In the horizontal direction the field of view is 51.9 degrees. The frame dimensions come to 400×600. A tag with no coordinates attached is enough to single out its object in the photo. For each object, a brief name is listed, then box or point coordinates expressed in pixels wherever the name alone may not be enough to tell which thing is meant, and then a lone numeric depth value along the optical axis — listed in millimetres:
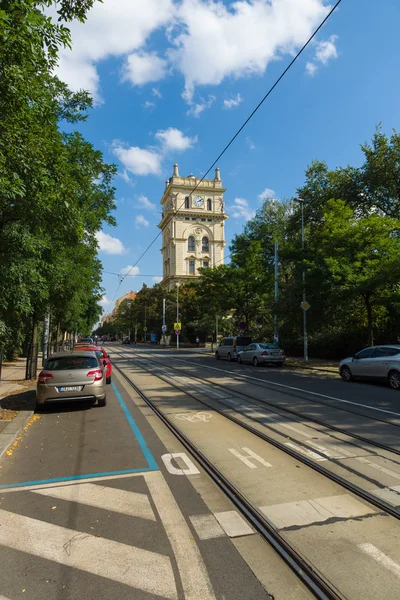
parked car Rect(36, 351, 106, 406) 9633
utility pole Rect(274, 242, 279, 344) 27983
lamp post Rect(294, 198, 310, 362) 22342
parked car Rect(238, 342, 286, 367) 23984
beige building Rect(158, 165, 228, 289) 86938
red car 15120
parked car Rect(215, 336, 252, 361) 29109
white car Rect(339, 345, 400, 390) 13883
